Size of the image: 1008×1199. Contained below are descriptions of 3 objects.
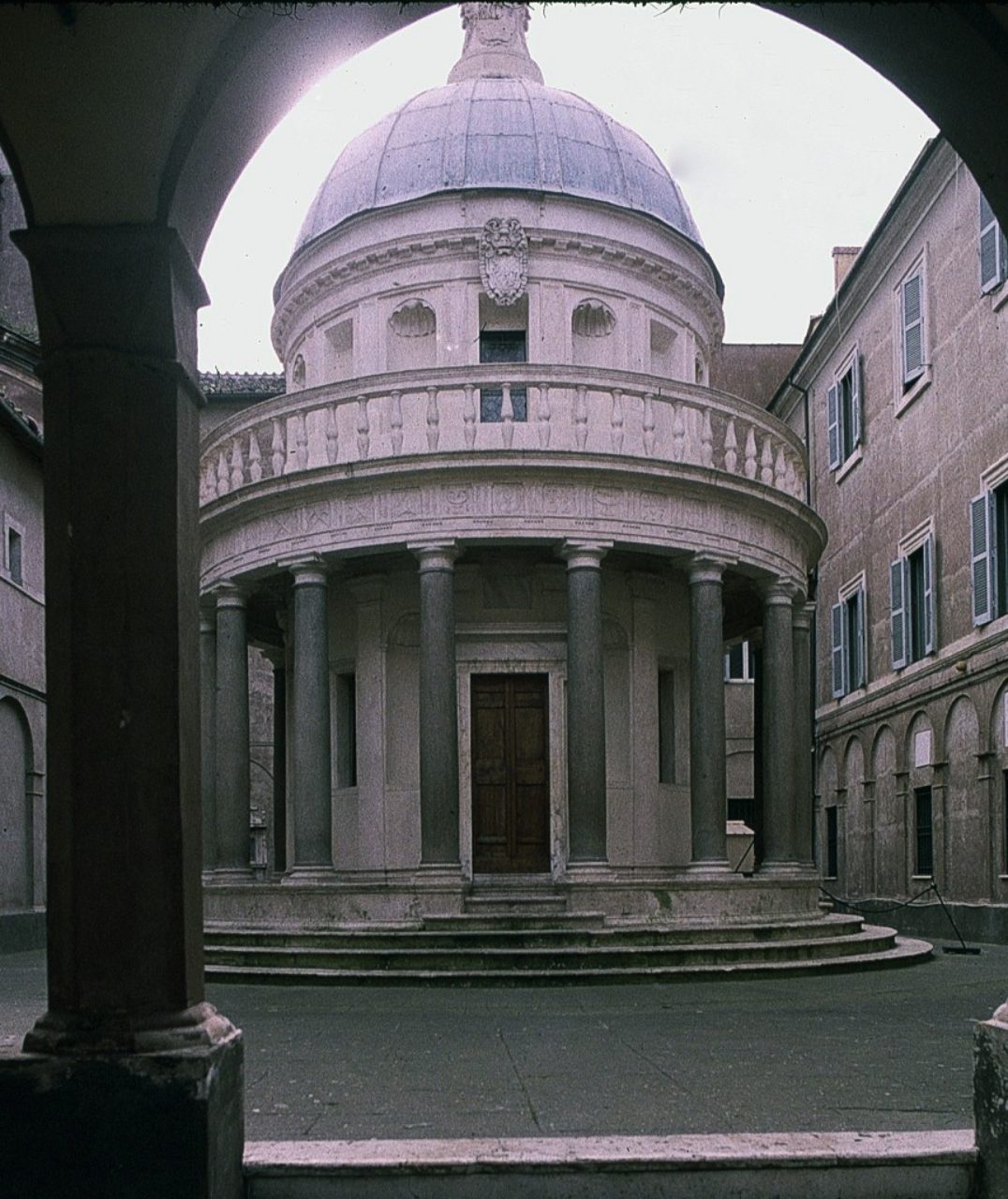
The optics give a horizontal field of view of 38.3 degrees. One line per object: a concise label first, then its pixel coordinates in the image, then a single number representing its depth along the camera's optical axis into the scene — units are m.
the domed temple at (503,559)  18.55
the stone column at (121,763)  5.03
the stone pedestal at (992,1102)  5.41
